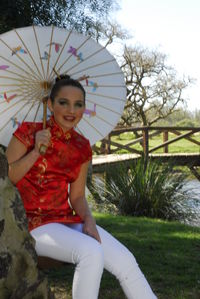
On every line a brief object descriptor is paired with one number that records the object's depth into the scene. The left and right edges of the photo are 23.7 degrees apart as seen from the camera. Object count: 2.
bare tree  25.11
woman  2.01
